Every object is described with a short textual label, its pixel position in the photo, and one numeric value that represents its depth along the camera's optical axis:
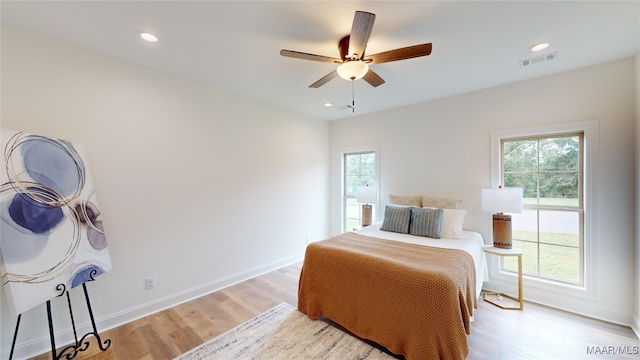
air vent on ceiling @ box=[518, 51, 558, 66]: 2.22
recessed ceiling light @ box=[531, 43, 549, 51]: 2.05
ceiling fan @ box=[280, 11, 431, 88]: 1.50
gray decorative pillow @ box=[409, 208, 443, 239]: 2.84
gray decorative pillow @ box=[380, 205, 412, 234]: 3.07
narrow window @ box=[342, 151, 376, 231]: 4.44
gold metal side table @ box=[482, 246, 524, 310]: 2.56
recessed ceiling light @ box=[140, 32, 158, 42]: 1.92
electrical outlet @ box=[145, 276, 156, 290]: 2.48
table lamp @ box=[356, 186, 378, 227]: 3.89
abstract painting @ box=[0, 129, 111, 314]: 1.56
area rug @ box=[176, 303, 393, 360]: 1.89
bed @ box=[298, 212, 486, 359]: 1.64
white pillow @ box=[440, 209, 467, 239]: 2.83
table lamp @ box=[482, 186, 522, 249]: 2.57
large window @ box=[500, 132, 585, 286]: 2.59
